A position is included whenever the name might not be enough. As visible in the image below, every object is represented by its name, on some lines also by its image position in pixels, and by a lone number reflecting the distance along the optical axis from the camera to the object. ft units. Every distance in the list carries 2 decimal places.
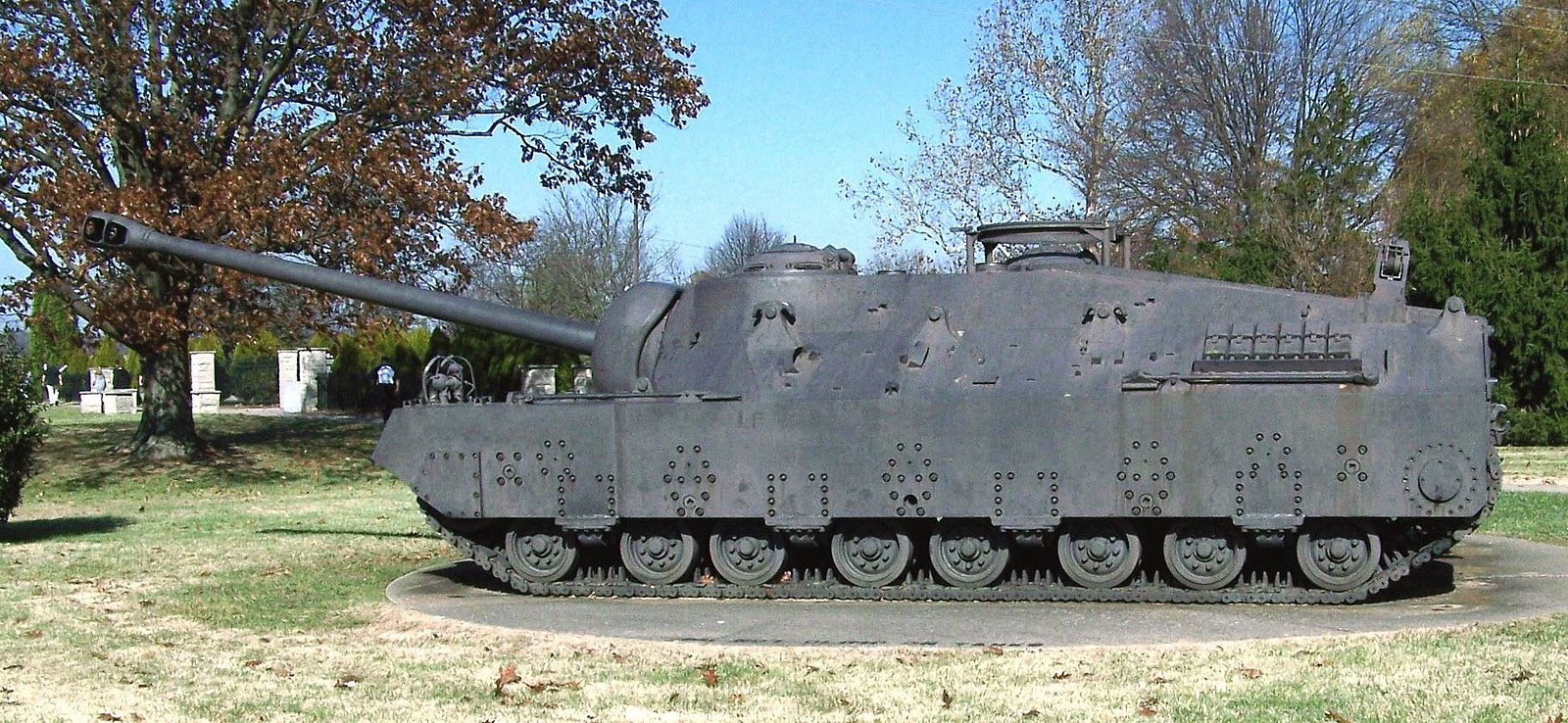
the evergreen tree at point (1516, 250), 95.66
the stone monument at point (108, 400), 160.25
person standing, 135.44
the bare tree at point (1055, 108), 113.80
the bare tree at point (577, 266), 182.39
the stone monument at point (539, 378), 133.08
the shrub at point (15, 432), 57.26
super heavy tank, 38.04
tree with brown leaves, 77.87
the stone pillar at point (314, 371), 155.74
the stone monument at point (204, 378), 161.89
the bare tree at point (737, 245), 221.46
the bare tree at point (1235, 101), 135.74
